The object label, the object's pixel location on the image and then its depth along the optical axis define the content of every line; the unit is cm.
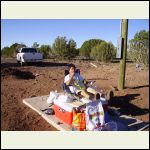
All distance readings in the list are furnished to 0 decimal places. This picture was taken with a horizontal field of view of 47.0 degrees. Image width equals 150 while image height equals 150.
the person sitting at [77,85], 381
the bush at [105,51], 1203
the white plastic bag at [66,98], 361
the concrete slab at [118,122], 335
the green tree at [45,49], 1721
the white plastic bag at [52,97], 424
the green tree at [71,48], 1473
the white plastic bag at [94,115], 313
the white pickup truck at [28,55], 1080
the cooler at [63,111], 339
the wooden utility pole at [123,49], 472
